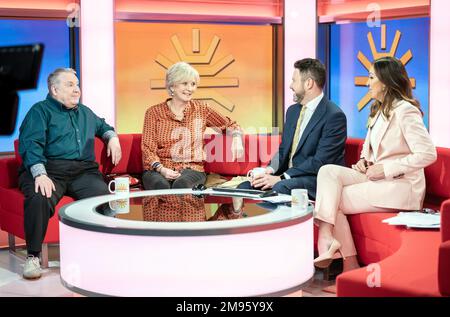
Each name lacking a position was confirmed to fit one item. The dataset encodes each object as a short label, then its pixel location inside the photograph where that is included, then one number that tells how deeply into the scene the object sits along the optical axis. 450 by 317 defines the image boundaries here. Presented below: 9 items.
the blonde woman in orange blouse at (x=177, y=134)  4.76
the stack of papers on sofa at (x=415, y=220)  3.41
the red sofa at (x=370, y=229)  2.30
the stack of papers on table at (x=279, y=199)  3.36
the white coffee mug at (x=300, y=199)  3.11
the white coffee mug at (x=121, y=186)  3.71
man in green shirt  4.23
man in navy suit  4.28
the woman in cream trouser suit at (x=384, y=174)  3.73
